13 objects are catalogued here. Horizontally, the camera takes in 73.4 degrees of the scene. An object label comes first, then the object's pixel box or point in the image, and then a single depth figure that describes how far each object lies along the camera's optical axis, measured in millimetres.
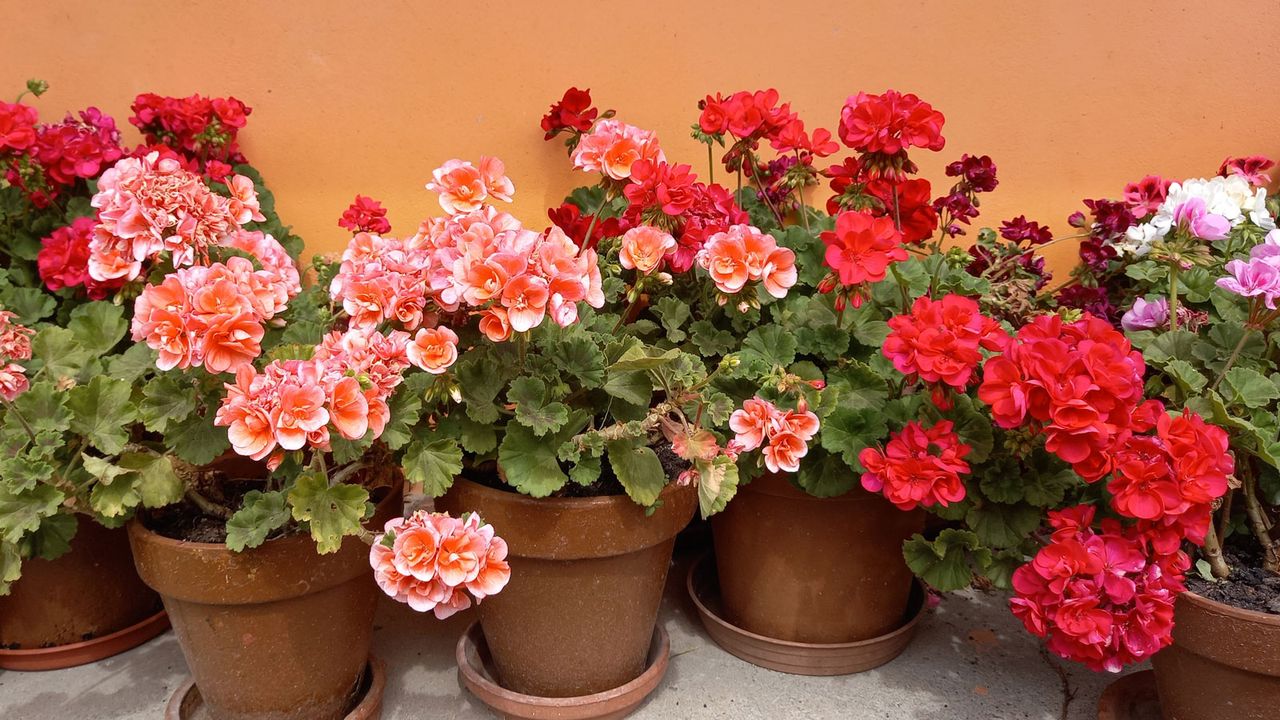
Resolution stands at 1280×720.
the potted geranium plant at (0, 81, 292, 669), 1458
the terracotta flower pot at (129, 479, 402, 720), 1437
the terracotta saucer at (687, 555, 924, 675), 1860
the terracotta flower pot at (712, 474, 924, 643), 1785
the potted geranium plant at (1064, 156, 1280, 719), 1431
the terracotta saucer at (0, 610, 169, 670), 1828
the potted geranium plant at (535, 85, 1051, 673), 1582
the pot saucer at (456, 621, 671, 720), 1638
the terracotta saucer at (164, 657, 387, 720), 1618
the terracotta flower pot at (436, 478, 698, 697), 1515
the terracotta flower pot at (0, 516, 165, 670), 1803
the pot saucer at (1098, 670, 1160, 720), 1701
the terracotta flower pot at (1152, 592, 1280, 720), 1394
